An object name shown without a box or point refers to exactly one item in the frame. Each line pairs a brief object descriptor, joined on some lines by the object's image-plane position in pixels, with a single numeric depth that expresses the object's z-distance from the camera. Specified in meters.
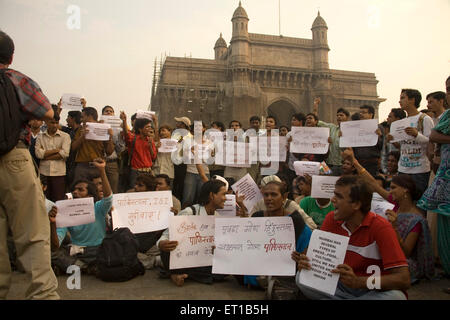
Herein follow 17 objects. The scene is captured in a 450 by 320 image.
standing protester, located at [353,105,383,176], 5.57
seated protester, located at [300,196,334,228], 4.27
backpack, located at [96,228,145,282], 3.62
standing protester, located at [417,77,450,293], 3.67
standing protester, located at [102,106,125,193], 6.12
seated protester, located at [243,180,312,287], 3.18
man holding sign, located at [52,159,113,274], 3.81
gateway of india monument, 31.66
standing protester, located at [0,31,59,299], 2.38
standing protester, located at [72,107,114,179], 5.38
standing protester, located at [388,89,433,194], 4.61
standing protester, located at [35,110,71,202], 5.23
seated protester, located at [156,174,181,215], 4.75
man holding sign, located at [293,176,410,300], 2.35
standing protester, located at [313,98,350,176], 5.97
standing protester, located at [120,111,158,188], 5.77
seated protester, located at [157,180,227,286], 3.51
